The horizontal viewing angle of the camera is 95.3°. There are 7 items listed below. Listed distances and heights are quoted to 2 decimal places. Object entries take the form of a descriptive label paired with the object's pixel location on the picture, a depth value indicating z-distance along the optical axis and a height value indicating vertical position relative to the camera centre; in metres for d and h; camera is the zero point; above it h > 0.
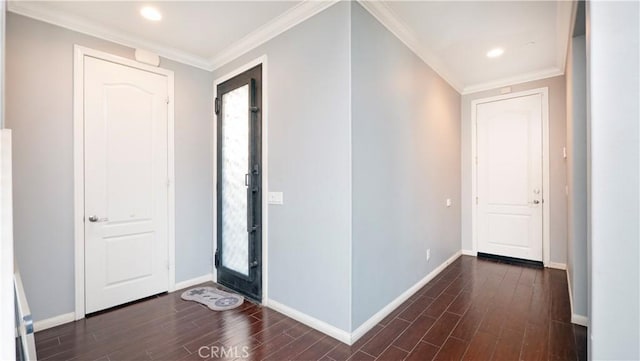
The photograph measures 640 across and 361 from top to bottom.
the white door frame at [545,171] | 4.12 +0.11
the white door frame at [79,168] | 2.69 +0.12
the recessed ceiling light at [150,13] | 2.54 +1.49
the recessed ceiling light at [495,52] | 3.41 +1.51
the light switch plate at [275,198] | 2.80 -0.17
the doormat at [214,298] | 2.92 -1.25
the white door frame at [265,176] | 2.93 +0.04
